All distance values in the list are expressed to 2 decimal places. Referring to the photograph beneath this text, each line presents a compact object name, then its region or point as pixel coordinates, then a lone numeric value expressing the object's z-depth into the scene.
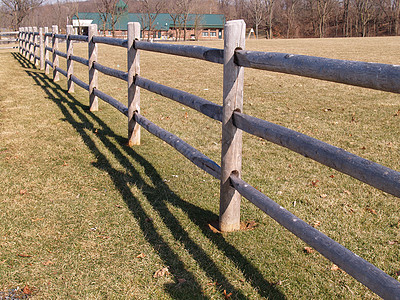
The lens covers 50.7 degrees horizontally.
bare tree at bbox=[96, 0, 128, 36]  62.57
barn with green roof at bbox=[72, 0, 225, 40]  84.06
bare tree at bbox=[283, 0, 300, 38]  89.43
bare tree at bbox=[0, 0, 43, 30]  57.25
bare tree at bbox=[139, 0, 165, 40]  73.32
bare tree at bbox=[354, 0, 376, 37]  78.84
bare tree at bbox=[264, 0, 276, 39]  88.36
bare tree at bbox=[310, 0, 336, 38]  81.11
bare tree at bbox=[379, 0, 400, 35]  76.29
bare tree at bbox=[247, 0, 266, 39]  90.41
